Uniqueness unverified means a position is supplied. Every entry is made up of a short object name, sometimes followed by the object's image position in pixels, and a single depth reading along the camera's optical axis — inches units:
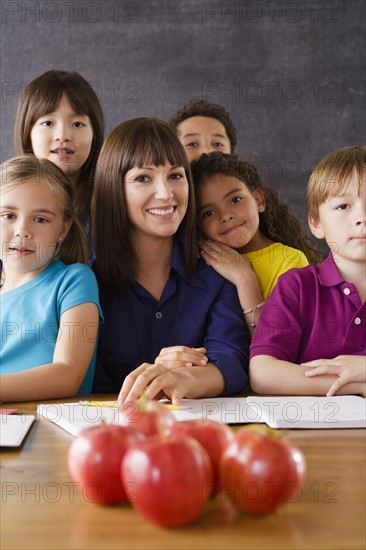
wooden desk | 27.5
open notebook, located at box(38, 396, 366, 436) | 45.4
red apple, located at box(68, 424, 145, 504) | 30.0
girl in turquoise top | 64.9
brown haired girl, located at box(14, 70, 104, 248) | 104.7
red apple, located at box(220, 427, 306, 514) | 28.8
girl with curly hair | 79.6
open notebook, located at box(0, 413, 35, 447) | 40.5
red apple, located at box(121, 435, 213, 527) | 27.0
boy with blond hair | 68.3
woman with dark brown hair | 73.5
